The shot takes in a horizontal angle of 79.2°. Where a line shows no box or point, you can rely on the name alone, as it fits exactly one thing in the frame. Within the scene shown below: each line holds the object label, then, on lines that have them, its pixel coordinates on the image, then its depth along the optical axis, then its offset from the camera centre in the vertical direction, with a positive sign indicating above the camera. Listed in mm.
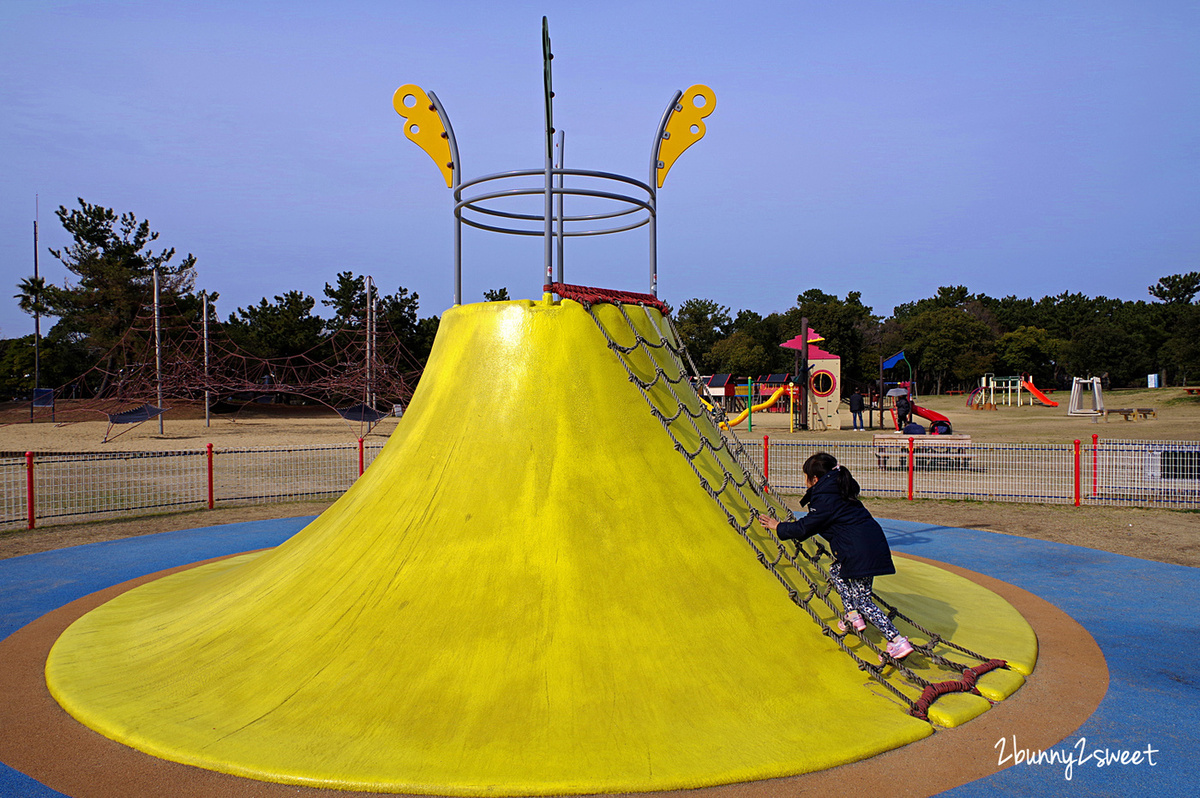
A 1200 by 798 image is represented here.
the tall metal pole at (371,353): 33241 +1662
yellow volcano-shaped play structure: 3895 -1587
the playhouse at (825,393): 33344 -279
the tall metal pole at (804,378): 32188 +376
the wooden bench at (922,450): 17581 -1618
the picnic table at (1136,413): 35781 -1326
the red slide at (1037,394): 45156 -436
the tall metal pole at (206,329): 35744 +2919
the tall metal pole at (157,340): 33062 +2186
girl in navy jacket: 4746 -966
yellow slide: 34869 -399
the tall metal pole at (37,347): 50906 +2759
